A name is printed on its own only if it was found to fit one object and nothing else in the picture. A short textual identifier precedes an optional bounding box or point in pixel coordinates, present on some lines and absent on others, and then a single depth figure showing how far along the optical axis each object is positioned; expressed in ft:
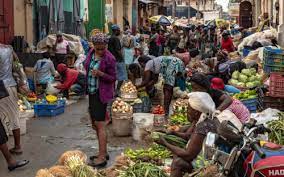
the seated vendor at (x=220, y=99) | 18.58
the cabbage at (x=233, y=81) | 39.33
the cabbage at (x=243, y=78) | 38.93
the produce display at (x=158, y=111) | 28.99
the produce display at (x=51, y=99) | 36.37
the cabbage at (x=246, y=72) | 39.45
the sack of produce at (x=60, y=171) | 17.85
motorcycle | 12.29
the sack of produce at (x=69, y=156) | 19.52
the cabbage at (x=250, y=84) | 37.54
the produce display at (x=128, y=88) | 33.06
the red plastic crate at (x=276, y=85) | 29.14
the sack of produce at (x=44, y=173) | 17.52
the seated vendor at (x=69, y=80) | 41.29
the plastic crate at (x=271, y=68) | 32.96
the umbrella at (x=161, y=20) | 112.27
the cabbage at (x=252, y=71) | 39.71
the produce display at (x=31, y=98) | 38.37
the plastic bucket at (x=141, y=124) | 28.19
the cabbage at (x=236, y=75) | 40.09
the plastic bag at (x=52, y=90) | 42.80
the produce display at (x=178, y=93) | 40.50
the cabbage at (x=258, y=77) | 38.00
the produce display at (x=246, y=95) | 32.42
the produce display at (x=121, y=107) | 29.22
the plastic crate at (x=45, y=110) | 35.42
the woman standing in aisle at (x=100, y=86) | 22.95
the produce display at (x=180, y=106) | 31.58
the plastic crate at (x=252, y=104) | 32.21
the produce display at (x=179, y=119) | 28.40
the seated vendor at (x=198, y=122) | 15.28
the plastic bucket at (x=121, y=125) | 29.04
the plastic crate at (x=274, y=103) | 29.58
